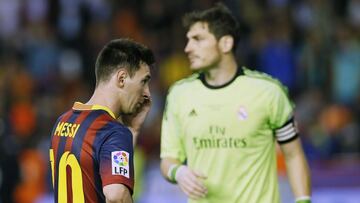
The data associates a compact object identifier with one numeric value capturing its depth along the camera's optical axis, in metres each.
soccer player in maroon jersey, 11.35
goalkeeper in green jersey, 15.16
